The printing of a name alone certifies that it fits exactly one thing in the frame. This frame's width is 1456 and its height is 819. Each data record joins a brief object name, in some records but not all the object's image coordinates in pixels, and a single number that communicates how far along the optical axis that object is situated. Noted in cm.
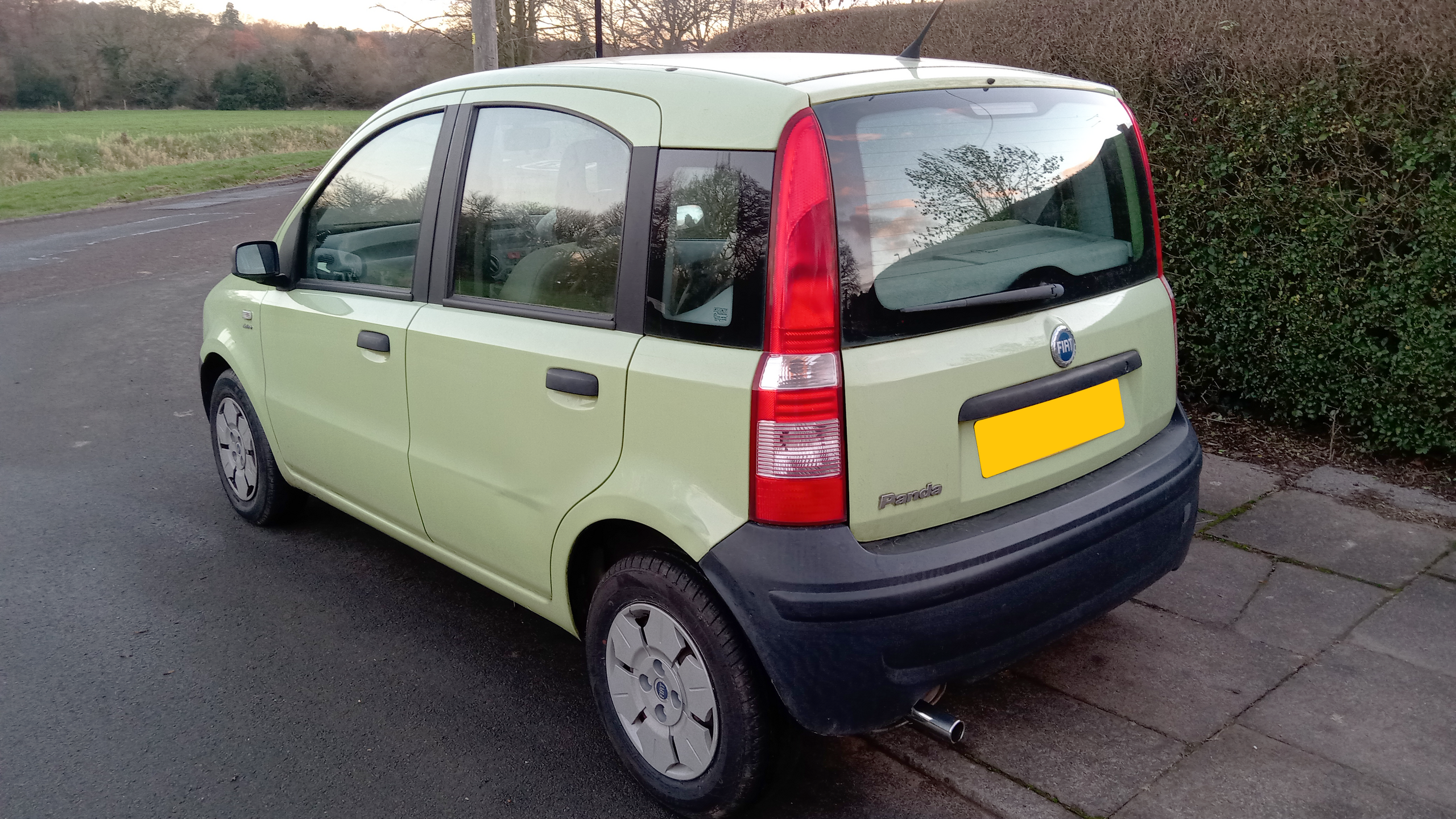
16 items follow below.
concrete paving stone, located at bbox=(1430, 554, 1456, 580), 367
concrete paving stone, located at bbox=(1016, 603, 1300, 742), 291
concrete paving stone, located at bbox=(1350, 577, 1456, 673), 316
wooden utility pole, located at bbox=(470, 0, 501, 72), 1084
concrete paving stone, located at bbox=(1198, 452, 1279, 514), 439
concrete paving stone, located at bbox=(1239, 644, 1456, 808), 263
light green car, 217
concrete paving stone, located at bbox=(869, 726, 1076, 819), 253
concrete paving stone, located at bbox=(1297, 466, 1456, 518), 425
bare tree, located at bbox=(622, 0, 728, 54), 2242
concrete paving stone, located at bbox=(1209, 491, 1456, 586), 376
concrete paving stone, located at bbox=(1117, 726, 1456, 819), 247
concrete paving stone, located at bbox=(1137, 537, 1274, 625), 349
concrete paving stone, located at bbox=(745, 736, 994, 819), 257
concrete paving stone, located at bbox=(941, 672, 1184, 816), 260
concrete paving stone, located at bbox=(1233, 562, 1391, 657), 329
